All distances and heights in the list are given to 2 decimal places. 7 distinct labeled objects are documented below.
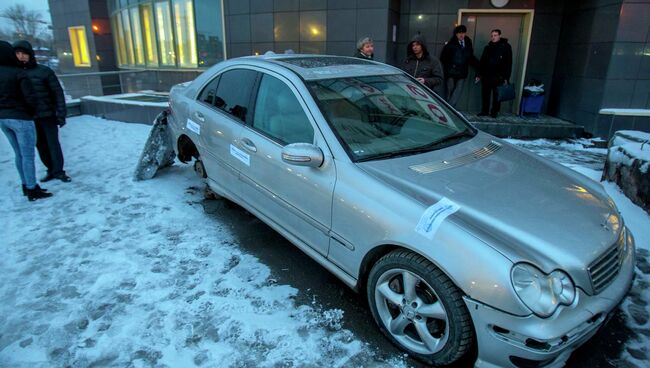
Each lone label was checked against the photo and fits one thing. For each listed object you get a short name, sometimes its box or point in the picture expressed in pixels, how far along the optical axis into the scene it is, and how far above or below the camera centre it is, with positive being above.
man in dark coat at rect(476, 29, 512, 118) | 8.20 -0.10
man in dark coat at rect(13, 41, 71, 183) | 4.82 -0.65
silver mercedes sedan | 2.00 -0.86
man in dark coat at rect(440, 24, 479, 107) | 8.26 +0.09
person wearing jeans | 4.59 -0.62
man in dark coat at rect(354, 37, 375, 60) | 5.96 +0.18
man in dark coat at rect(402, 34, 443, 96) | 6.32 -0.06
